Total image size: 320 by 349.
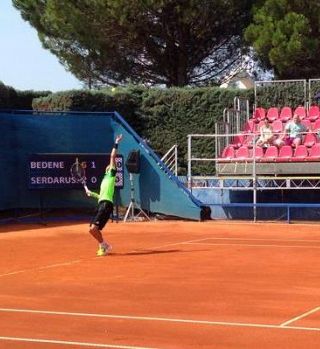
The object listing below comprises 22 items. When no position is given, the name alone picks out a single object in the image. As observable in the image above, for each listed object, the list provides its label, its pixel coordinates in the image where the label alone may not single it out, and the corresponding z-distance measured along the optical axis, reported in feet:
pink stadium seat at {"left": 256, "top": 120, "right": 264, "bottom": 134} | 82.76
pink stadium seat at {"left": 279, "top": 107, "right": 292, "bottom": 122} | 85.61
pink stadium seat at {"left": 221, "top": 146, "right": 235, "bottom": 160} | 79.56
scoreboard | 74.38
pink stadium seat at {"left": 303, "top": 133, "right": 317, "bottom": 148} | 77.20
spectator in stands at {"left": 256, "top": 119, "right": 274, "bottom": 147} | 78.43
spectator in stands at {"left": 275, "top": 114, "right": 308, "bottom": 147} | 77.56
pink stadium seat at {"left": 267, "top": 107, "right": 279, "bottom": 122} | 86.28
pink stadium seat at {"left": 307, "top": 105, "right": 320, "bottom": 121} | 83.78
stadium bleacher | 75.61
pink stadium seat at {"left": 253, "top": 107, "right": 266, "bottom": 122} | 86.37
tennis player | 49.42
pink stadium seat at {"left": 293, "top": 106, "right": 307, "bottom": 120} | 85.61
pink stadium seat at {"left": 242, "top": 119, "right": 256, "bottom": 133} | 84.41
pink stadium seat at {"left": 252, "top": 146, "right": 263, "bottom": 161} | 76.71
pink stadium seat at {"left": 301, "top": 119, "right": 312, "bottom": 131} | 81.30
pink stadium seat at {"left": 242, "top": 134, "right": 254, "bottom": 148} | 79.90
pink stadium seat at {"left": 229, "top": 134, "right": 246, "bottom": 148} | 81.40
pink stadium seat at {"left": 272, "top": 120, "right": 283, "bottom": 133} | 83.19
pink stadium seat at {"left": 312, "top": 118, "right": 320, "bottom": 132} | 80.48
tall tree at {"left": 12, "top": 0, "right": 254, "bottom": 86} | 106.83
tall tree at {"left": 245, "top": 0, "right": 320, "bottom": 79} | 100.48
